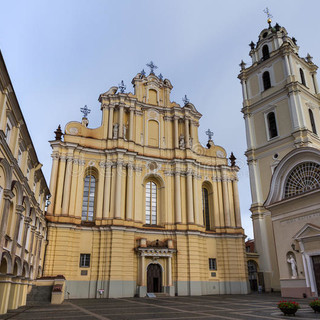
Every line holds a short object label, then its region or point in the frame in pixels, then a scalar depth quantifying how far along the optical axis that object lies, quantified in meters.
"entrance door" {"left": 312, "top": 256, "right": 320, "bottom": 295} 22.03
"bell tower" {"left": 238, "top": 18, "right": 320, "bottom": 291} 34.31
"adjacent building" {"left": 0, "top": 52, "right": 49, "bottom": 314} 13.21
